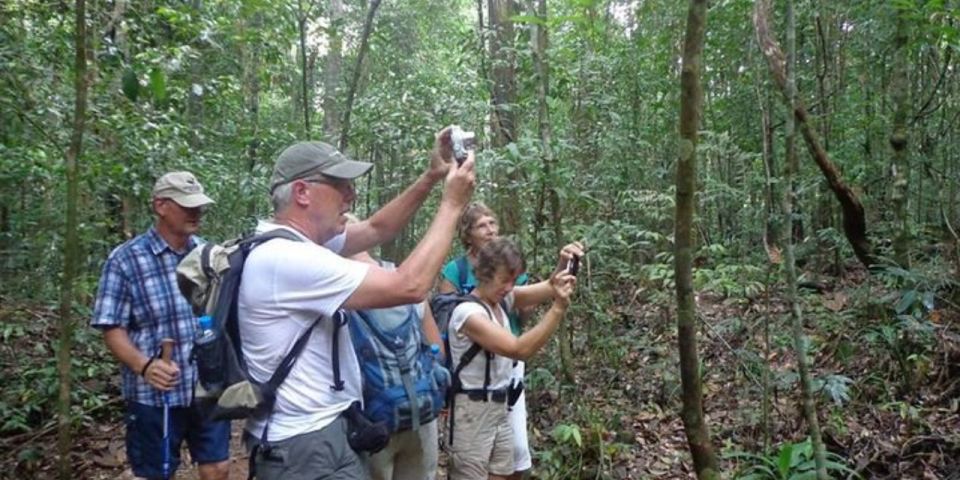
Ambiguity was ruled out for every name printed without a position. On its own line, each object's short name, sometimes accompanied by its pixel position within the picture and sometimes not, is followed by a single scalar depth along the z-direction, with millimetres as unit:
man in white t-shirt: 2281
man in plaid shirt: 3750
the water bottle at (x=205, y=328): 2299
